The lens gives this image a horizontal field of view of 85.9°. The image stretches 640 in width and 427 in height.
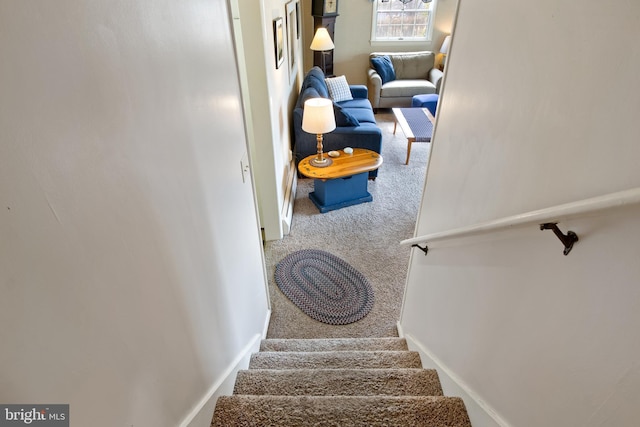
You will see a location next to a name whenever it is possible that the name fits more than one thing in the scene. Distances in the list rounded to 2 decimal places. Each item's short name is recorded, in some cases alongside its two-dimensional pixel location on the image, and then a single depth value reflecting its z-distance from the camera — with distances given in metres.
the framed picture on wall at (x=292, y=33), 4.07
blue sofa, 3.98
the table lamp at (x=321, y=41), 5.34
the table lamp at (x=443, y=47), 6.24
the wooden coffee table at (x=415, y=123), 4.33
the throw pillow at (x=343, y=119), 4.05
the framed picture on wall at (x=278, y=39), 2.93
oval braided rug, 2.58
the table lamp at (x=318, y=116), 3.27
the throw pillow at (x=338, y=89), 5.24
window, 6.23
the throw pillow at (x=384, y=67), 6.06
